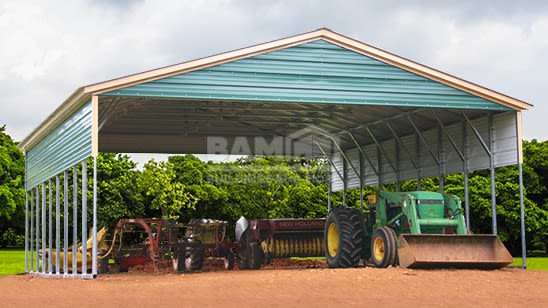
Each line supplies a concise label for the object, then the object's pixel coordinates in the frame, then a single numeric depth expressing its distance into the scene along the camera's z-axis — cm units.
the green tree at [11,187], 5625
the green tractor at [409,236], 1909
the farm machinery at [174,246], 2245
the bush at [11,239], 6358
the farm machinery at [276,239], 2388
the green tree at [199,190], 5088
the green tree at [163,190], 4922
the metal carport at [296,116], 2033
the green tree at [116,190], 4756
